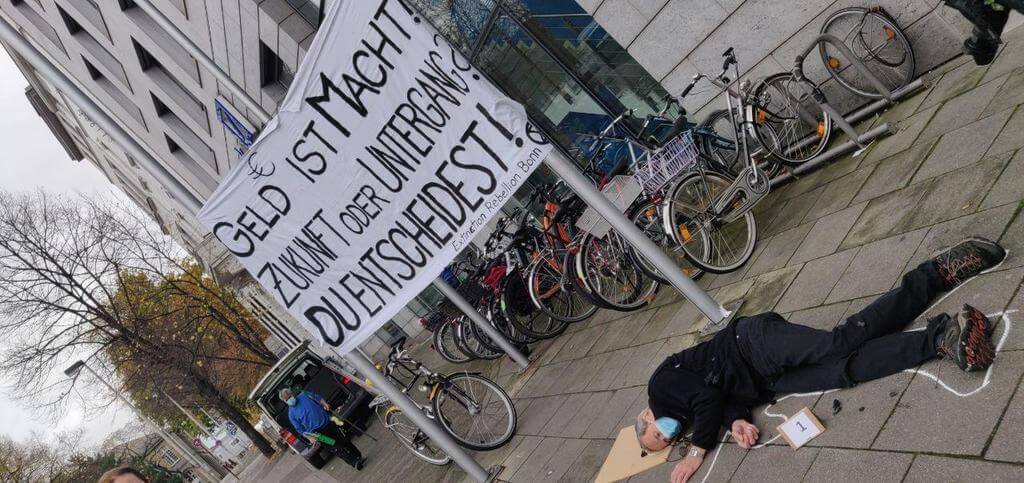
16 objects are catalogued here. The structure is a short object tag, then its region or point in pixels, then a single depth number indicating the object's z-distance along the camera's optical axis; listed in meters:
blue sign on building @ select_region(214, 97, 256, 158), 15.62
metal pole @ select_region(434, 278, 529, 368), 9.62
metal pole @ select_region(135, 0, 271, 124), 8.53
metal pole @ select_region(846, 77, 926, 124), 7.07
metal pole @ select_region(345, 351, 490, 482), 6.79
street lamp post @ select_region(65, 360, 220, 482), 36.78
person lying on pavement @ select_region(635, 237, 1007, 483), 3.57
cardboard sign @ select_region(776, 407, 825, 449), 3.92
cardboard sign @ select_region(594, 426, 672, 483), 5.01
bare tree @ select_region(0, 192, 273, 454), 22.02
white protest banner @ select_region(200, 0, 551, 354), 5.17
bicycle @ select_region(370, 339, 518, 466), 8.06
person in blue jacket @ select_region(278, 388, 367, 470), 12.14
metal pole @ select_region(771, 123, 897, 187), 6.79
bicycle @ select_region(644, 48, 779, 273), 6.77
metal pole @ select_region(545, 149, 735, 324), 5.66
